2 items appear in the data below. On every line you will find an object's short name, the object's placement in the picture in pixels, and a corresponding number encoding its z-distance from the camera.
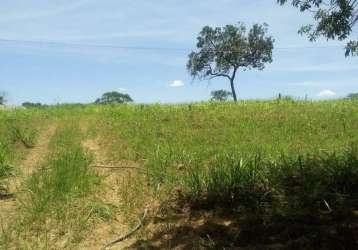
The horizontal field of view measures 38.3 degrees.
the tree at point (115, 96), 68.10
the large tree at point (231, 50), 41.78
